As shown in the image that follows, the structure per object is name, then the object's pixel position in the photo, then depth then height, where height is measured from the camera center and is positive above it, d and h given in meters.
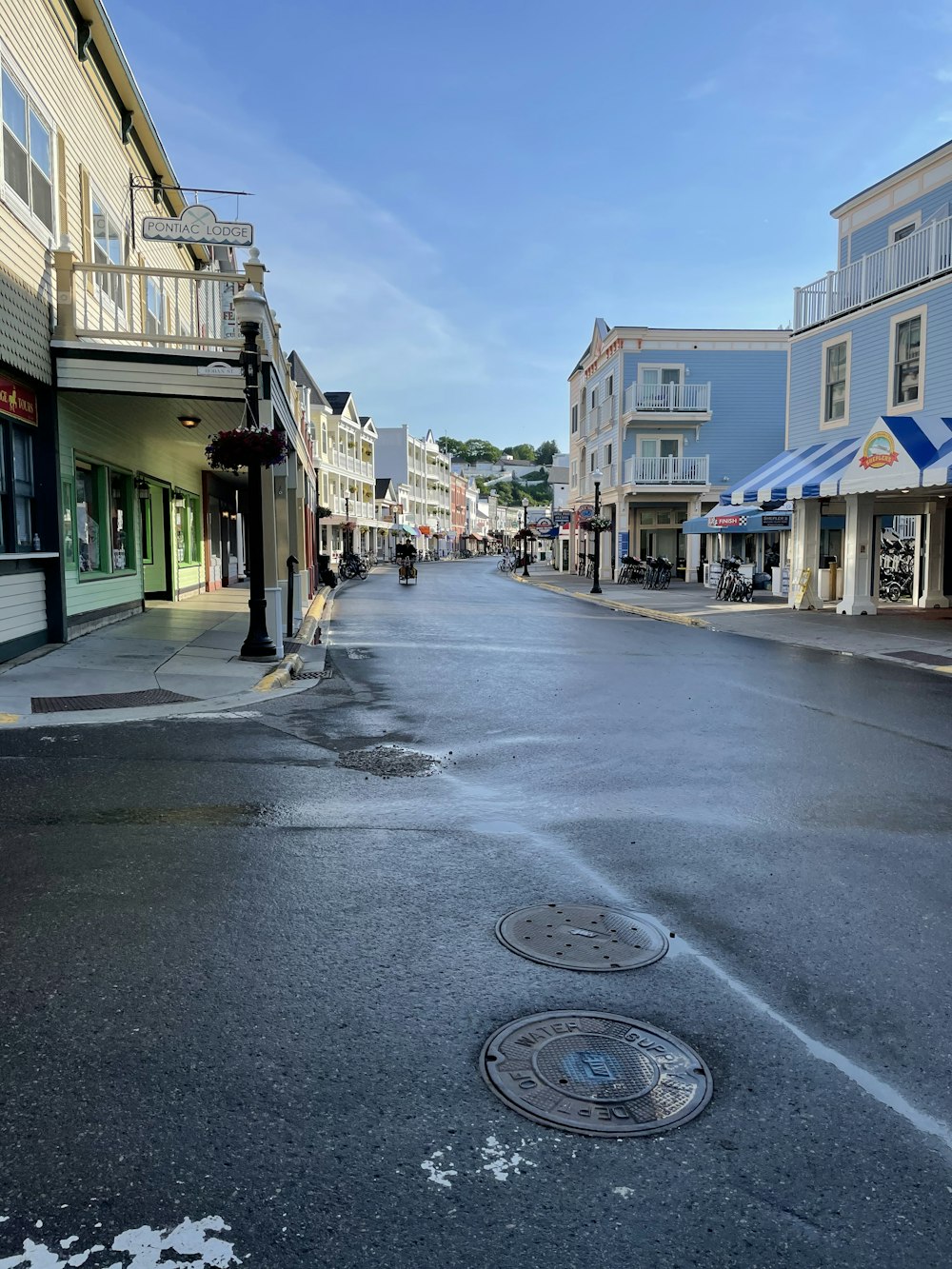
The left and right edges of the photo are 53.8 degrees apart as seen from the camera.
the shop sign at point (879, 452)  18.39 +1.93
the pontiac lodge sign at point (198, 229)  14.78 +5.10
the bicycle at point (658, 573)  34.48 -0.90
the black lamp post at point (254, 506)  11.94 +0.56
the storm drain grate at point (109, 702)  8.98 -1.51
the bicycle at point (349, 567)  45.03 -0.91
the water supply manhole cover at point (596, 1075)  2.81 -1.68
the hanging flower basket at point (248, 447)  11.94 +1.28
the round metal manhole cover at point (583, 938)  3.87 -1.68
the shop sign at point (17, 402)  11.27 +1.82
